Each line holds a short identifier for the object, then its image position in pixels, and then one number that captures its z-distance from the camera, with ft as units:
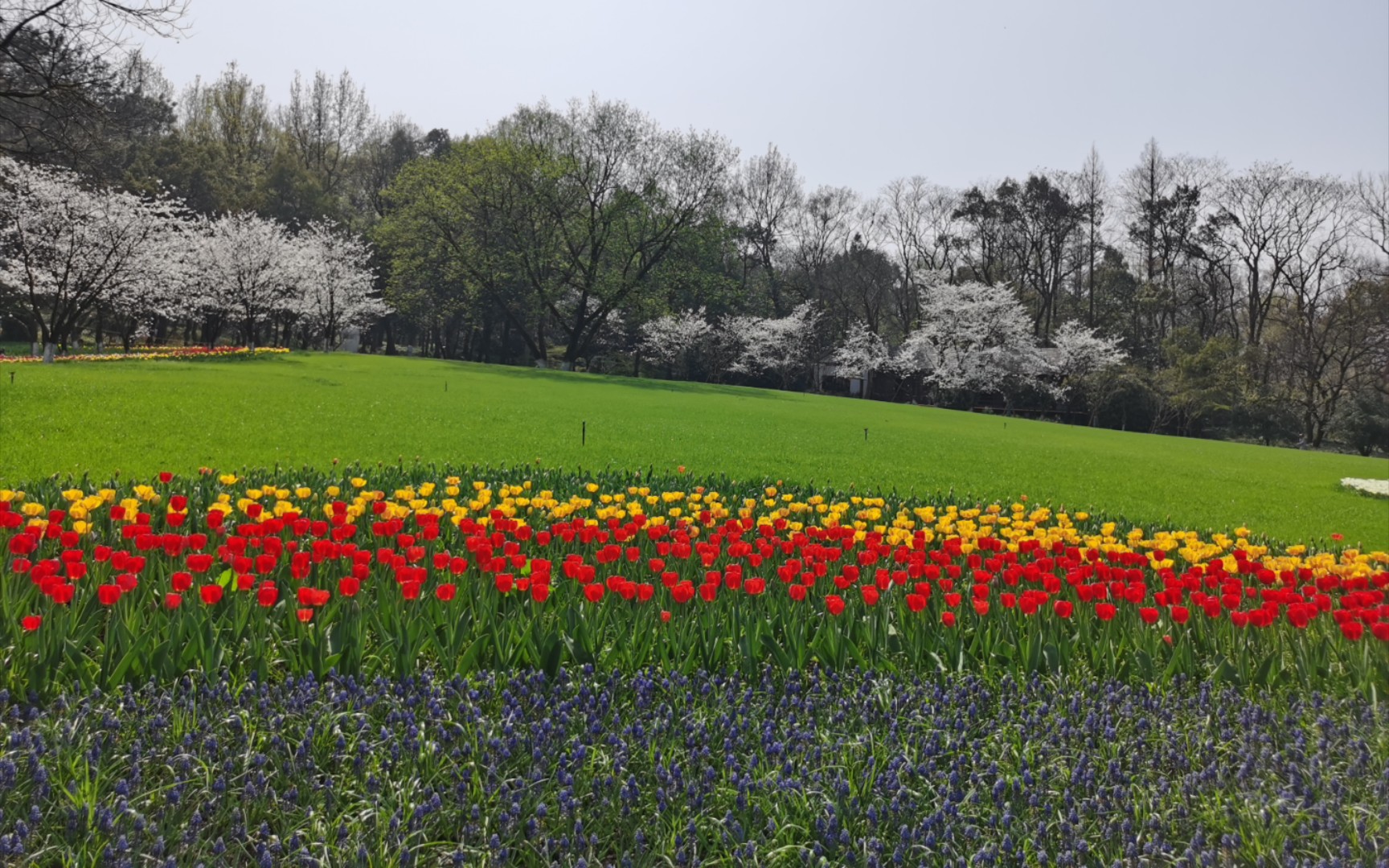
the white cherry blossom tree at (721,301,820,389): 165.89
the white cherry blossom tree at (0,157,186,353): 93.45
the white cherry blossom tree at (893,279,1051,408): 148.46
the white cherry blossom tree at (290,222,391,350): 145.38
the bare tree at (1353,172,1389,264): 133.90
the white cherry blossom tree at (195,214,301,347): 126.11
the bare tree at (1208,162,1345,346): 139.64
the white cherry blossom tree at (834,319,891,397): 164.86
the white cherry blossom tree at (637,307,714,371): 164.55
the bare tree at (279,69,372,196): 184.44
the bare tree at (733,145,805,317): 185.78
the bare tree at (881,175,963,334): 176.76
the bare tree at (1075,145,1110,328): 164.25
